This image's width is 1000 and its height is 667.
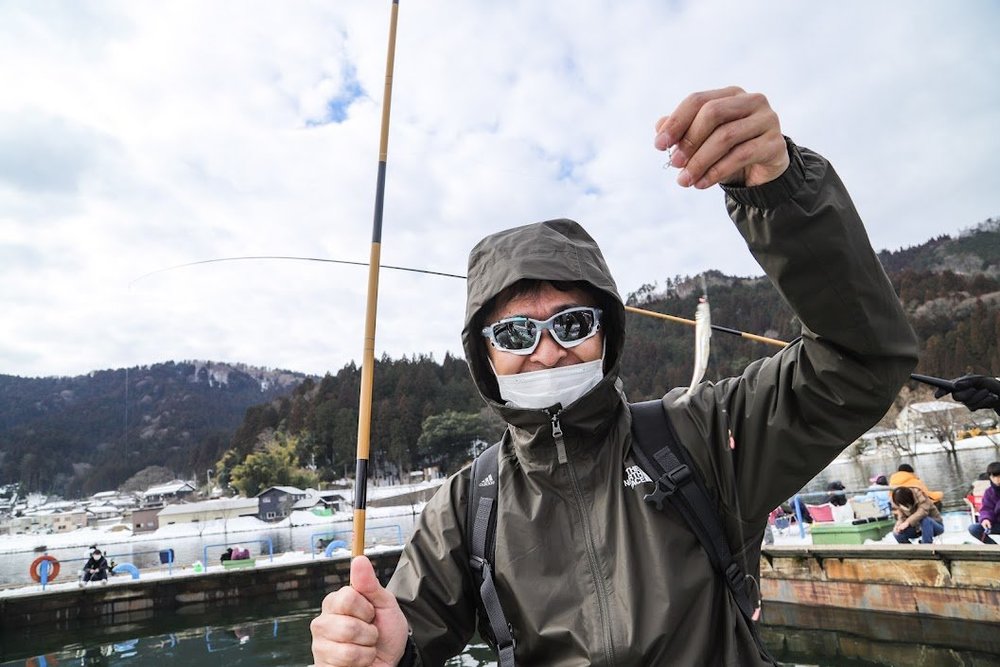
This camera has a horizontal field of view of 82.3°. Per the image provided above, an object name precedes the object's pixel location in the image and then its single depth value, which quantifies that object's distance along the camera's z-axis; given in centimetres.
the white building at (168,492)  10850
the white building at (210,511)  7269
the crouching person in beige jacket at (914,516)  1048
